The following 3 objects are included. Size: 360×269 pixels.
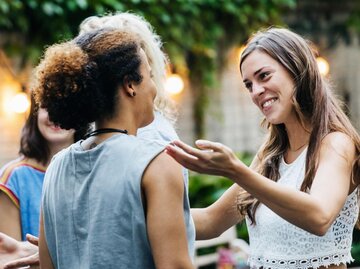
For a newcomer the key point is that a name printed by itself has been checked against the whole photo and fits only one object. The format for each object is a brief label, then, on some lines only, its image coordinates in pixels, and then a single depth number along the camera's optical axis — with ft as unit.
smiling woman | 8.98
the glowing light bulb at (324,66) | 33.22
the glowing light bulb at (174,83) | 30.30
